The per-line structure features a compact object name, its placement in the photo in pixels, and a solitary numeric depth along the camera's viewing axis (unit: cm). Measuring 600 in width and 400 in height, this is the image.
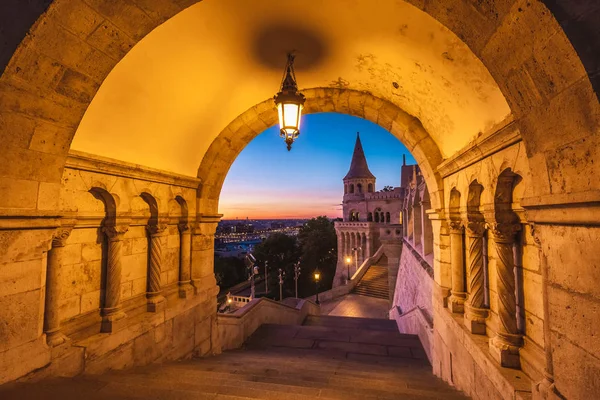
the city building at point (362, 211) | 3625
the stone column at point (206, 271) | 589
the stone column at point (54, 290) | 313
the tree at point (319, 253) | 4347
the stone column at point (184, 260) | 562
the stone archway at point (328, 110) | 497
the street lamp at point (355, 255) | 3547
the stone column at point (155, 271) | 483
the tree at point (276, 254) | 4641
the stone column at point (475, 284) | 365
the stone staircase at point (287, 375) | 288
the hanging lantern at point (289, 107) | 369
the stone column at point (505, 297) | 295
